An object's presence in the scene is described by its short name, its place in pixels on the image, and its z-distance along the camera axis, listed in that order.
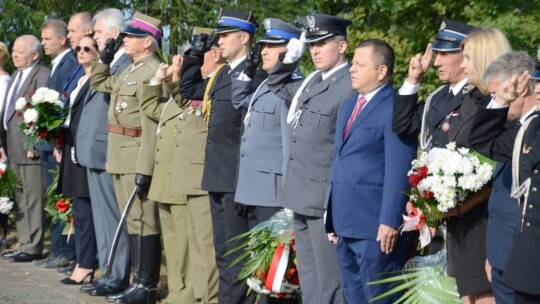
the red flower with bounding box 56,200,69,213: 18.07
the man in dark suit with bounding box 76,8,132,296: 16.42
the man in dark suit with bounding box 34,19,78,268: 18.80
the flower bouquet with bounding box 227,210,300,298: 12.26
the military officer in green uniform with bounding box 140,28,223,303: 13.93
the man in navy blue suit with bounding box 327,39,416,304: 10.55
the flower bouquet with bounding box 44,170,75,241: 18.09
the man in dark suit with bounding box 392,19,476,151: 10.27
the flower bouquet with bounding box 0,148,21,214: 20.21
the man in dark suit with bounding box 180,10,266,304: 13.19
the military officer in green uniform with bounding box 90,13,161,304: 15.25
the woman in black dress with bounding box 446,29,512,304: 9.83
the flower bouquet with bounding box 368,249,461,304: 10.19
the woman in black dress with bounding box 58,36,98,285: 17.19
